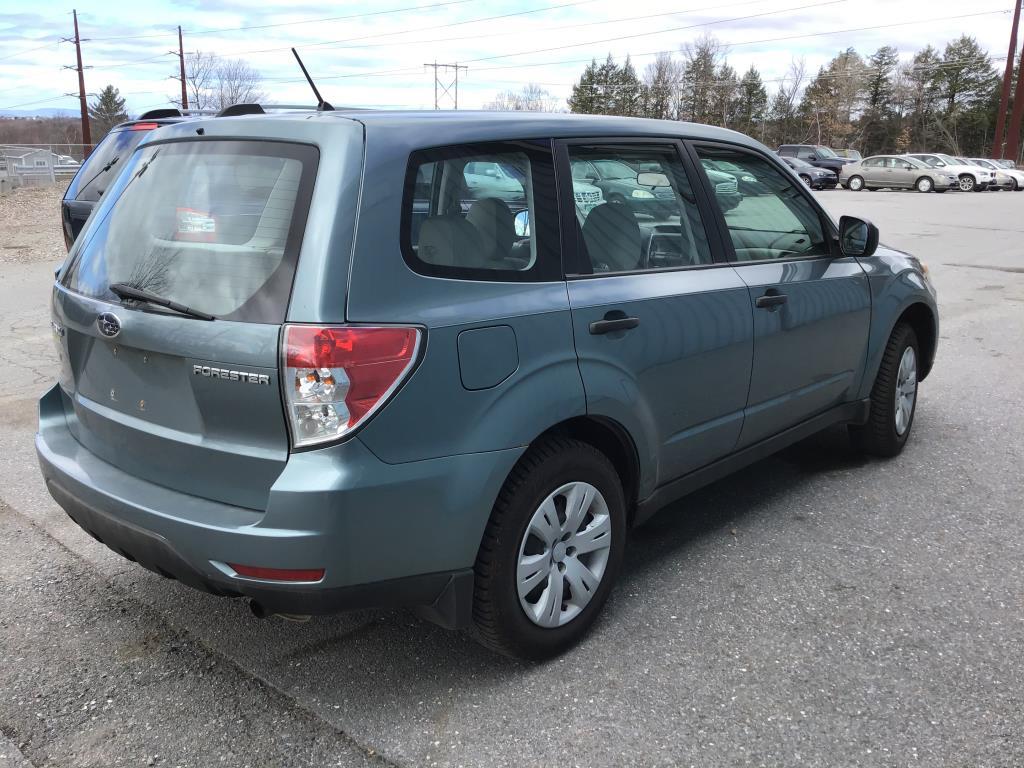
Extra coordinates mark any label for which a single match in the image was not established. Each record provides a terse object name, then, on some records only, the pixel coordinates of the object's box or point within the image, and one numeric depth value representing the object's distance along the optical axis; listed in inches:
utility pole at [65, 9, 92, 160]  2069.4
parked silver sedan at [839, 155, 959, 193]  1408.8
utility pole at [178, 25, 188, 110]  2443.4
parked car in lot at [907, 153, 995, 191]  1438.2
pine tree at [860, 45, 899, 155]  3334.2
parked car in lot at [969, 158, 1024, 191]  1528.1
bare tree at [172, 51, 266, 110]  2787.9
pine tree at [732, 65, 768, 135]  3540.8
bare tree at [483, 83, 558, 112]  2893.2
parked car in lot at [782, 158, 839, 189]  1396.4
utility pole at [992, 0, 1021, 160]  1845.5
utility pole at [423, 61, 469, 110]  3232.8
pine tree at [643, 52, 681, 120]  3567.9
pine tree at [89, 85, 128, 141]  3607.3
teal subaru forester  94.8
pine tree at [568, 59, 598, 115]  3681.1
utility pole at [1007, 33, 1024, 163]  1855.2
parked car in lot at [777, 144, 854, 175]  1578.5
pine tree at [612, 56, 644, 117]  3659.0
